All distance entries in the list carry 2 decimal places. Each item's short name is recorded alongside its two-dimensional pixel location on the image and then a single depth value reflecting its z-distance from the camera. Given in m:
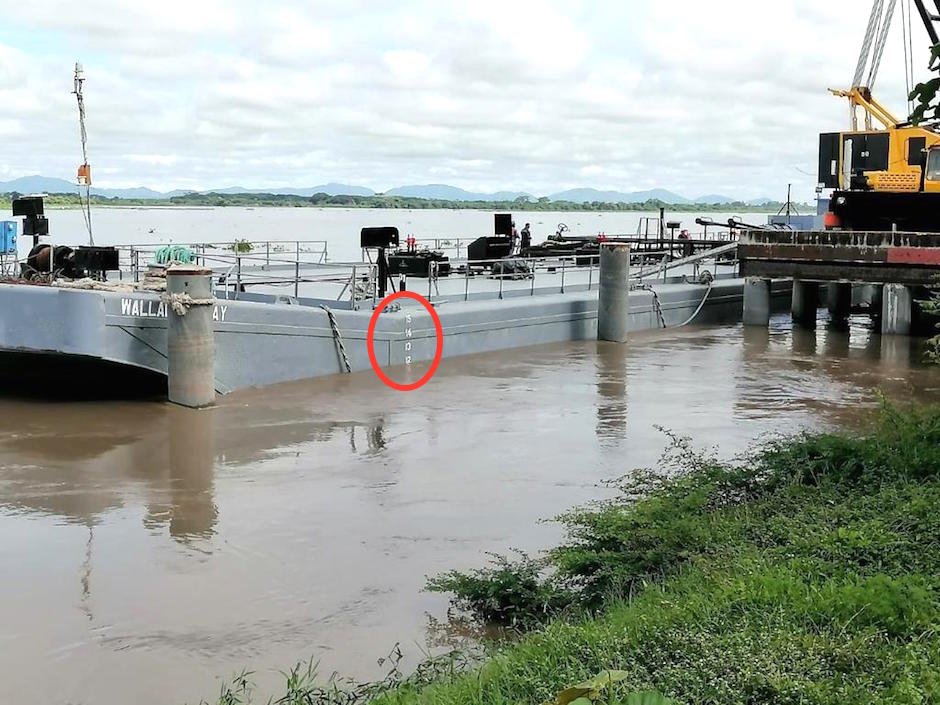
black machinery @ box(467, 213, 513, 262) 26.84
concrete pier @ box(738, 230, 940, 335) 21.92
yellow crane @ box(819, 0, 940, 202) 24.70
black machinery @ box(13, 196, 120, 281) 15.89
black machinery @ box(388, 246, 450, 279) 23.34
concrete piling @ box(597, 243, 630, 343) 21.06
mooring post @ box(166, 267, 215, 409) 13.45
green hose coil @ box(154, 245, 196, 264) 16.30
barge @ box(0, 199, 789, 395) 13.73
